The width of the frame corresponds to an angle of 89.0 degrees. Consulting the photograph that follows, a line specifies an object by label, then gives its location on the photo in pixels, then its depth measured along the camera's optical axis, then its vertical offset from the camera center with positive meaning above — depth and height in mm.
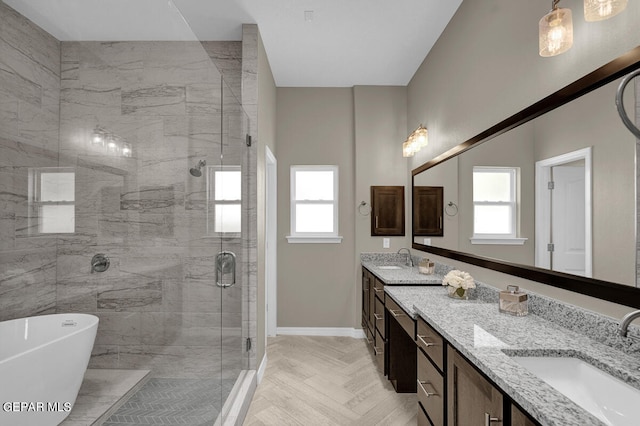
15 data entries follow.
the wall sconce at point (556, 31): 1282 +752
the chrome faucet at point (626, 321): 919 -296
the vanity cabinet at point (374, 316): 2793 -963
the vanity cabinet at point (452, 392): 1002 -671
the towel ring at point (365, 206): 3879 +111
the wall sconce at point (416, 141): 3207 +777
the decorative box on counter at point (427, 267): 2941 -454
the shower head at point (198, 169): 1710 +254
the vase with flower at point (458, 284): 2027 -418
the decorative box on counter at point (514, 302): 1640 -432
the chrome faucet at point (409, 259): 3621 -473
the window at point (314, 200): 4008 +204
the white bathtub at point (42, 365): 740 -386
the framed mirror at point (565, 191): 1156 +121
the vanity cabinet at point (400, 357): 2586 -1125
